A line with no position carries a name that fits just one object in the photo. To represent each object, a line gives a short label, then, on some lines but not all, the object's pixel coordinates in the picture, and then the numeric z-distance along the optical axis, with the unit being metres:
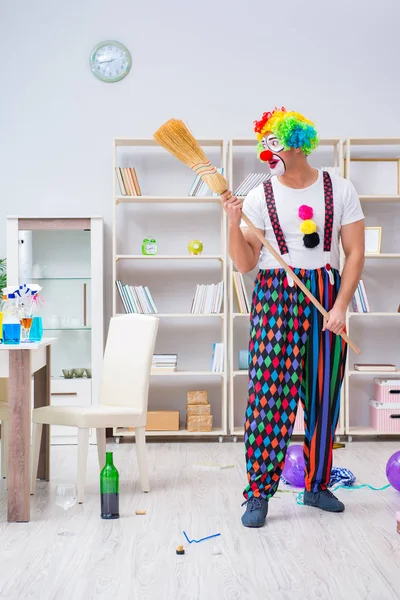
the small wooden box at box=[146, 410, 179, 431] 4.61
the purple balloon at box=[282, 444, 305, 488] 3.26
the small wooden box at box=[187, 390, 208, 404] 4.68
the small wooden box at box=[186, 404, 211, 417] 4.63
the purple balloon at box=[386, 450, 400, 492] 3.07
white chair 3.06
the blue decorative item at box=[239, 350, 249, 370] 4.66
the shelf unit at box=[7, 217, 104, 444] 4.59
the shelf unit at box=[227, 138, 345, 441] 4.84
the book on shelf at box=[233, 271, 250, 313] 4.63
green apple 4.73
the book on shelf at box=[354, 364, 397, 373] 4.63
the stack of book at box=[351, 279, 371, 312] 4.64
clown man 2.74
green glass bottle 2.79
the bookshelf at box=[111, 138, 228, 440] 4.91
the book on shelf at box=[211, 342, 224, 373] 4.62
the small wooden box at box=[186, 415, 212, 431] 4.61
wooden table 2.73
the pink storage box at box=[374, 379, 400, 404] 4.64
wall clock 4.90
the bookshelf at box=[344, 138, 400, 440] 4.93
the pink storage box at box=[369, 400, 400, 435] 4.62
